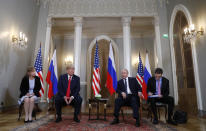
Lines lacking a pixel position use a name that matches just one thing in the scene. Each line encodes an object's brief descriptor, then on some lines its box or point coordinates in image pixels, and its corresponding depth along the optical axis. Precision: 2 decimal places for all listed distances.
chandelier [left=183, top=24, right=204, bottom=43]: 3.83
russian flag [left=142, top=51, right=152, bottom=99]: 4.85
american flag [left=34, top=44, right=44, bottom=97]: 5.05
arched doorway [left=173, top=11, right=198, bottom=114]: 4.31
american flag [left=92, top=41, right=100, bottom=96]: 4.18
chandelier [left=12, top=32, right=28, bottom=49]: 4.46
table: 3.30
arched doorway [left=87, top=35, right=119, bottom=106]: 7.56
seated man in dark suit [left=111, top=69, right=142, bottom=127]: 2.90
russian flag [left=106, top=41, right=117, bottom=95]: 4.14
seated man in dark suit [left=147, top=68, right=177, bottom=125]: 3.04
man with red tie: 3.11
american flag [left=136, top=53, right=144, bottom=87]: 5.49
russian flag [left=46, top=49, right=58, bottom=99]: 4.61
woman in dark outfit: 3.07
